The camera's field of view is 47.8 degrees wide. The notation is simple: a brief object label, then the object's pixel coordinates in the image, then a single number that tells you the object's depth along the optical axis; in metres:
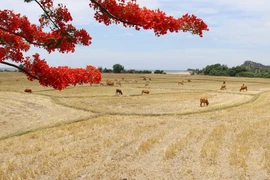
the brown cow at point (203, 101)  24.39
